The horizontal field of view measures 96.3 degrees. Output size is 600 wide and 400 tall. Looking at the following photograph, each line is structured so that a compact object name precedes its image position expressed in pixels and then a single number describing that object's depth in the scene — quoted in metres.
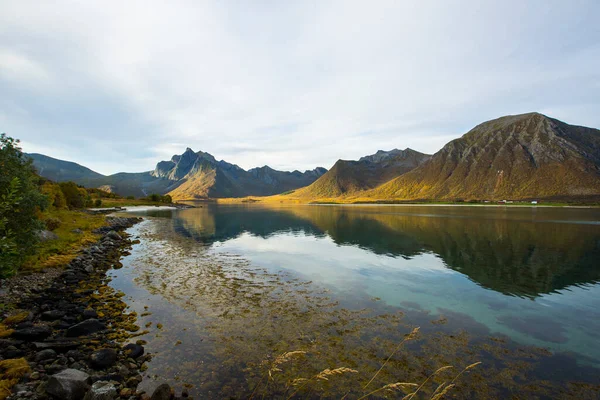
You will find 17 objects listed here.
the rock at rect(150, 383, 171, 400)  10.15
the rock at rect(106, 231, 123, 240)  50.32
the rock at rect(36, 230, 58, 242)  35.50
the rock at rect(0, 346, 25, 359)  12.33
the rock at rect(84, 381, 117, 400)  9.75
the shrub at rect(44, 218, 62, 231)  45.56
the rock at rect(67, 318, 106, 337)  15.27
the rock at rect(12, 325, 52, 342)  14.03
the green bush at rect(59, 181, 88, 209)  108.16
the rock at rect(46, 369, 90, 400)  9.71
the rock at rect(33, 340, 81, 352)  13.46
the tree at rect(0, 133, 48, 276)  19.83
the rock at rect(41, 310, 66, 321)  16.97
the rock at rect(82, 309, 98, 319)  17.89
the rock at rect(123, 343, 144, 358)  13.61
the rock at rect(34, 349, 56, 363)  12.45
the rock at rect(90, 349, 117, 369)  12.42
